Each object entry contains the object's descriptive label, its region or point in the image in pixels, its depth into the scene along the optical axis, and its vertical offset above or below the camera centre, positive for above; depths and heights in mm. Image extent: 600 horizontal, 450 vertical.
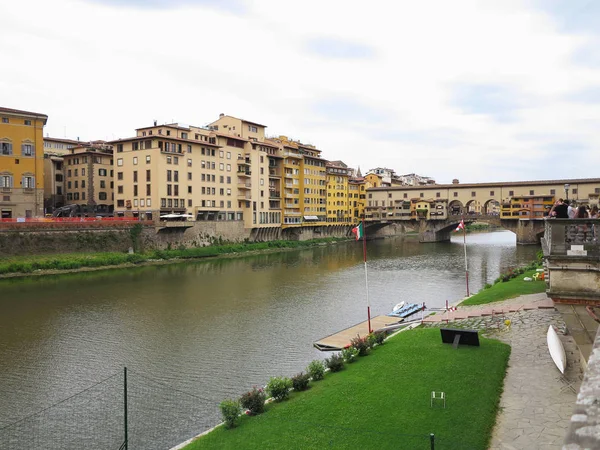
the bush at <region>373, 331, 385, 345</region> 21212 -5309
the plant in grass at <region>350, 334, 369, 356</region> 19552 -5234
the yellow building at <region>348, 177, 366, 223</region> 121000 +5828
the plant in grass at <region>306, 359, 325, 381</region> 16859 -5357
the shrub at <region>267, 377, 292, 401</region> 15141 -5333
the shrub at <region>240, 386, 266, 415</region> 14180 -5415
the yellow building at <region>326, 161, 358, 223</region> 112062 +6610
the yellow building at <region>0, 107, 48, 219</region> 59312 +8264
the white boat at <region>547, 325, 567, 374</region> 14164 -4208
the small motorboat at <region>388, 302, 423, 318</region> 30312 -5925
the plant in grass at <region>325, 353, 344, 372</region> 17750 -5405
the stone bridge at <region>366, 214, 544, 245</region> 92438 -1441
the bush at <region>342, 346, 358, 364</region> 18797 -5372
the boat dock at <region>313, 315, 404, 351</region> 23828 -6146
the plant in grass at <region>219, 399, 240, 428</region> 13570 -5468
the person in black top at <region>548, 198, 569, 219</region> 16609 +225
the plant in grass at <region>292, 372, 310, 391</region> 15935 -5457
